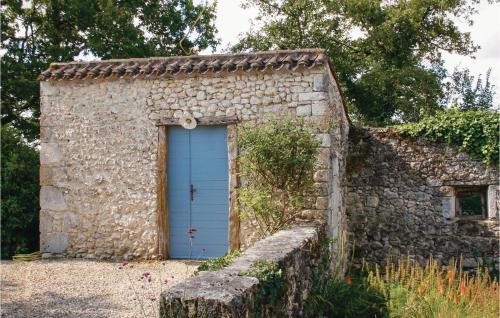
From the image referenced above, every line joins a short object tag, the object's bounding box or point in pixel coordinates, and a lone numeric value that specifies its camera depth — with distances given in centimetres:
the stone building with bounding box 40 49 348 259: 728
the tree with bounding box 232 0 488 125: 1584
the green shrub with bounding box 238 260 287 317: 352
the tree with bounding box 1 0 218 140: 1290
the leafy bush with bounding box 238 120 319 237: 657
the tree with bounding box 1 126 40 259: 848
